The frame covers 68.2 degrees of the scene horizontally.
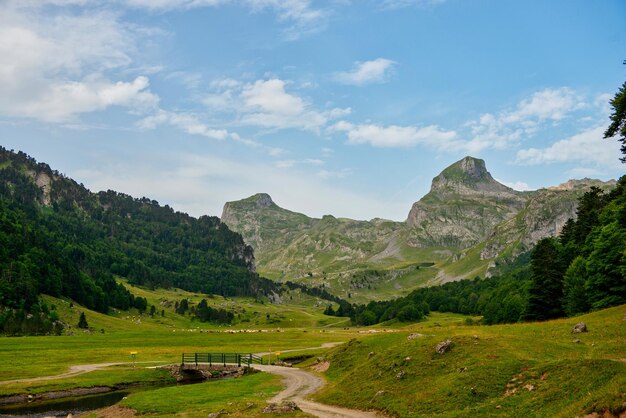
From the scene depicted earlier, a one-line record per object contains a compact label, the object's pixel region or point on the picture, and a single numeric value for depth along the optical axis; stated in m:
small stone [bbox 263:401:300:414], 36.38
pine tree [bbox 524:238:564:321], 86.00
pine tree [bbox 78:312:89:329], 173.88
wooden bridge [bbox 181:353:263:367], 79.62
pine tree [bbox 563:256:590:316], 74.06
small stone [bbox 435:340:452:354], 42.94
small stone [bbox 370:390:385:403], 39.11
